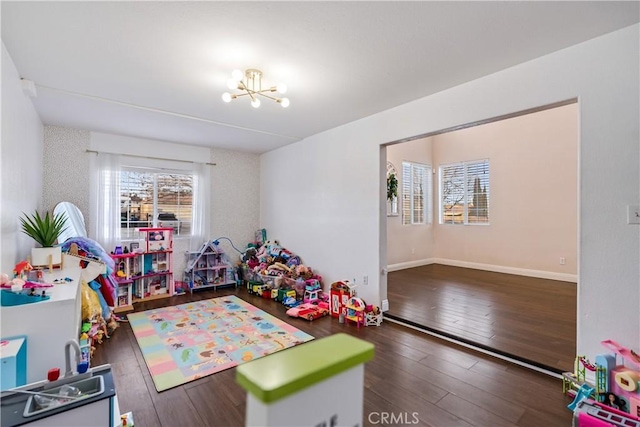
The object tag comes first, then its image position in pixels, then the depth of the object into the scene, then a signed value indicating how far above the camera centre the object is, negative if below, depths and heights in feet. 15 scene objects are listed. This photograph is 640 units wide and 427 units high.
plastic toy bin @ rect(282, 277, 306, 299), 14.16 -3.63
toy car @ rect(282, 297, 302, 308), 13.41 -4.24
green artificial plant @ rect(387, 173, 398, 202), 19.93 +1.85
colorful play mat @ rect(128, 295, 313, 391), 8.16 -4.41
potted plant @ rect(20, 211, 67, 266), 8.67 -0.82
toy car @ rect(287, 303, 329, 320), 11.82 -4.20
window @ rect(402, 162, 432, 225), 21.95 +1.60
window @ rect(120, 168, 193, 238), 15.47 +0.75
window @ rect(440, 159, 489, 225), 20.90 +1.60
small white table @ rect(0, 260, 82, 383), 5.91 -2.47
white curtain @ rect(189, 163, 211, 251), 17.31 +0.39
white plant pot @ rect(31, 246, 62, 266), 8.64 -1.33
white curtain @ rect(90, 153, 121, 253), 14.23 +0.67
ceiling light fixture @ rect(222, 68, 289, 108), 8.34 +3.99
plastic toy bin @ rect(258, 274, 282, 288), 14.78 -3.57
